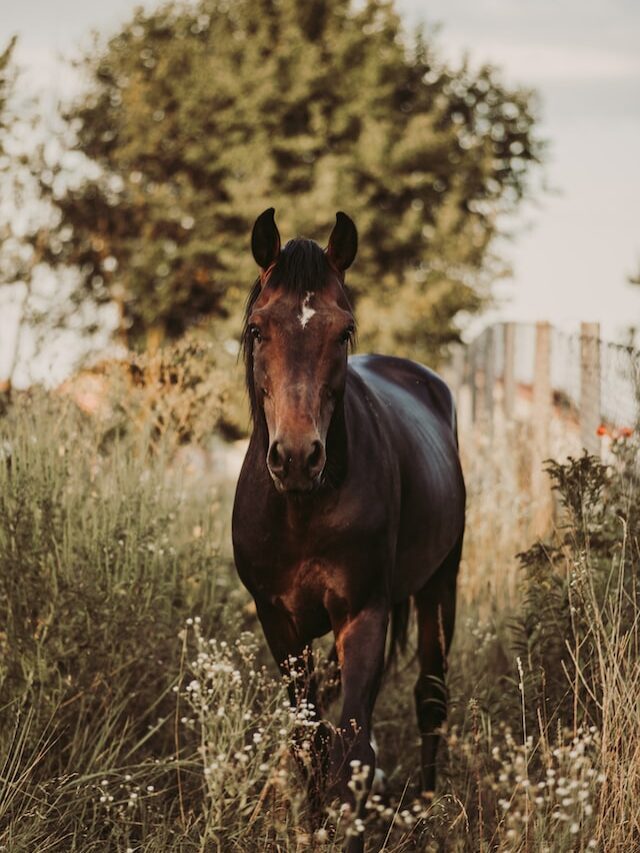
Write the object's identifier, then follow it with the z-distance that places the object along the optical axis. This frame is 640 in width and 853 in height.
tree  22.52
